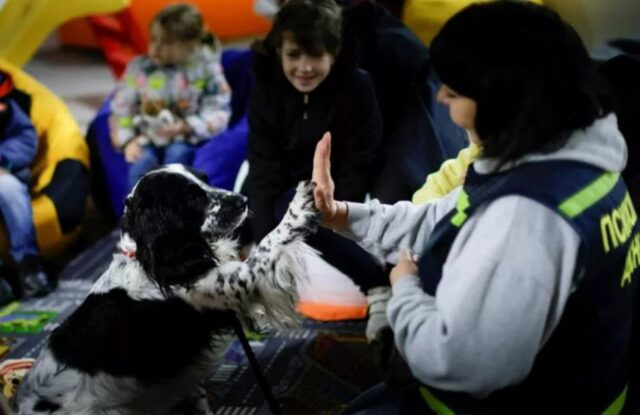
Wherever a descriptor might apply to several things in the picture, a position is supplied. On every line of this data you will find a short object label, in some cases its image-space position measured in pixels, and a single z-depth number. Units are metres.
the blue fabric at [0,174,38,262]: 3.32
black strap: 1.93
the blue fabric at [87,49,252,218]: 3.50
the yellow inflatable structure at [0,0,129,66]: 3.79
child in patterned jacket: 3.66
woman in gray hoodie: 1.21
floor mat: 2.41
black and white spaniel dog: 1.88
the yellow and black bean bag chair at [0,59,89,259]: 3.44
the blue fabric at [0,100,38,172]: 3.46
